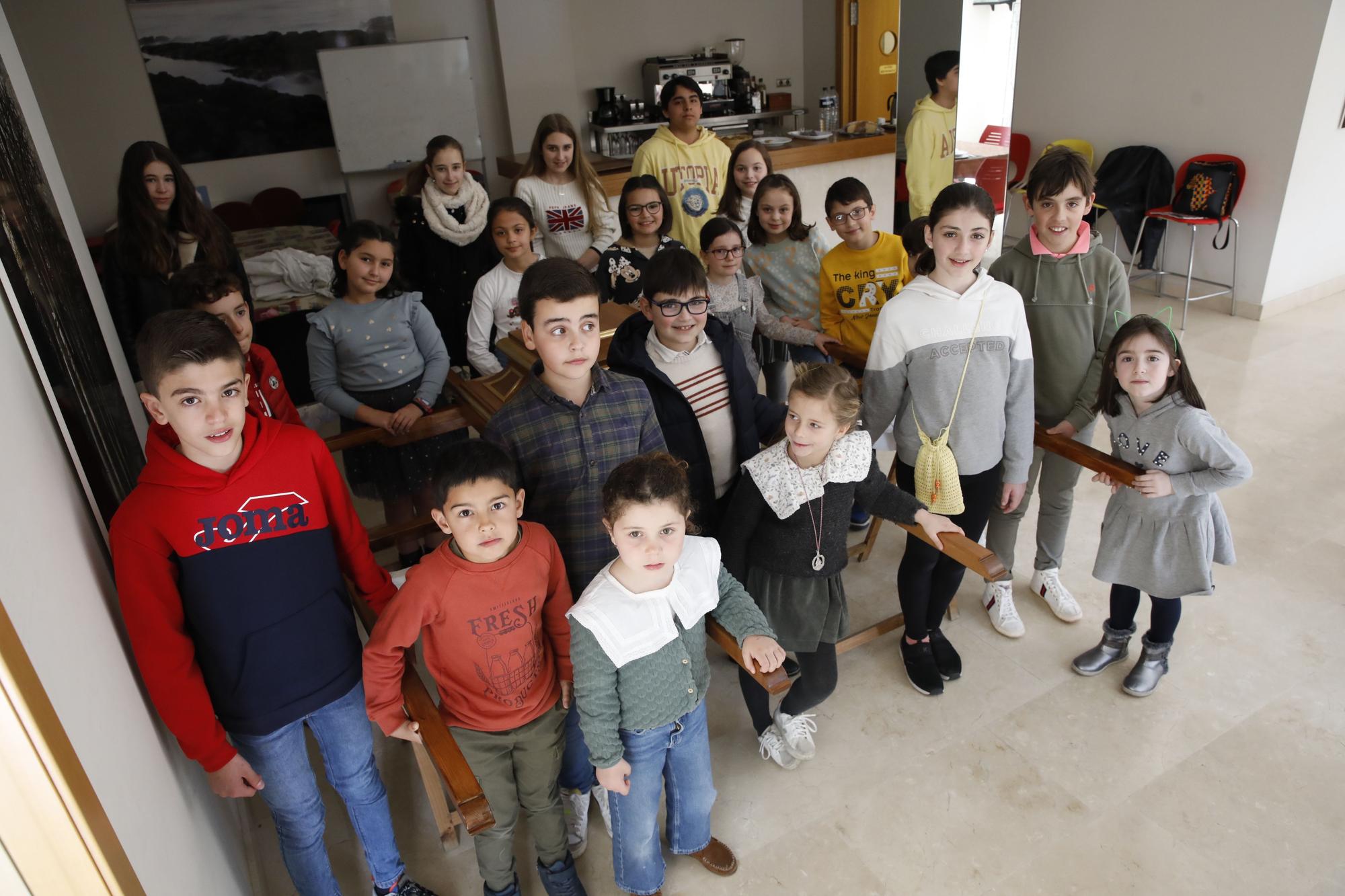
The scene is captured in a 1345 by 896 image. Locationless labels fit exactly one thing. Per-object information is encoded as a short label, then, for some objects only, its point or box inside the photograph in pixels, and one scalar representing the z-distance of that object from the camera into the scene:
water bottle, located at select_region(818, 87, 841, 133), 6.10
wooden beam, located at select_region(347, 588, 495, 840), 1.40
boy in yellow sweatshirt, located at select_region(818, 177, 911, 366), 2.78
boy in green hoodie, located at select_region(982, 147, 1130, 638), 2.32
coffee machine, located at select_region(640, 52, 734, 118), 7.14
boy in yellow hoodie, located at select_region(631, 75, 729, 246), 3.62
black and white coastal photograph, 6.20
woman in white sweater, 3.49
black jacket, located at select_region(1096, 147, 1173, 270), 5.48
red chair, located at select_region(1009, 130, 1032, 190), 6.39
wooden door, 7.09
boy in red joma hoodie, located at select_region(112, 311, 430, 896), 1.44
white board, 6.48
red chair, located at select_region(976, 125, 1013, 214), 4.36
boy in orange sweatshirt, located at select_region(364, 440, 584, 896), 1.55
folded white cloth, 4.90
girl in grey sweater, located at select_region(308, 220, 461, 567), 2.50
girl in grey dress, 2.07
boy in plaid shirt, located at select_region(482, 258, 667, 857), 1.71
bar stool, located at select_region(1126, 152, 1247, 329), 5.12
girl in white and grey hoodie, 2.11
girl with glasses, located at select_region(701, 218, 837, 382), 2.59
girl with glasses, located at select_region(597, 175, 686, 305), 2.86
